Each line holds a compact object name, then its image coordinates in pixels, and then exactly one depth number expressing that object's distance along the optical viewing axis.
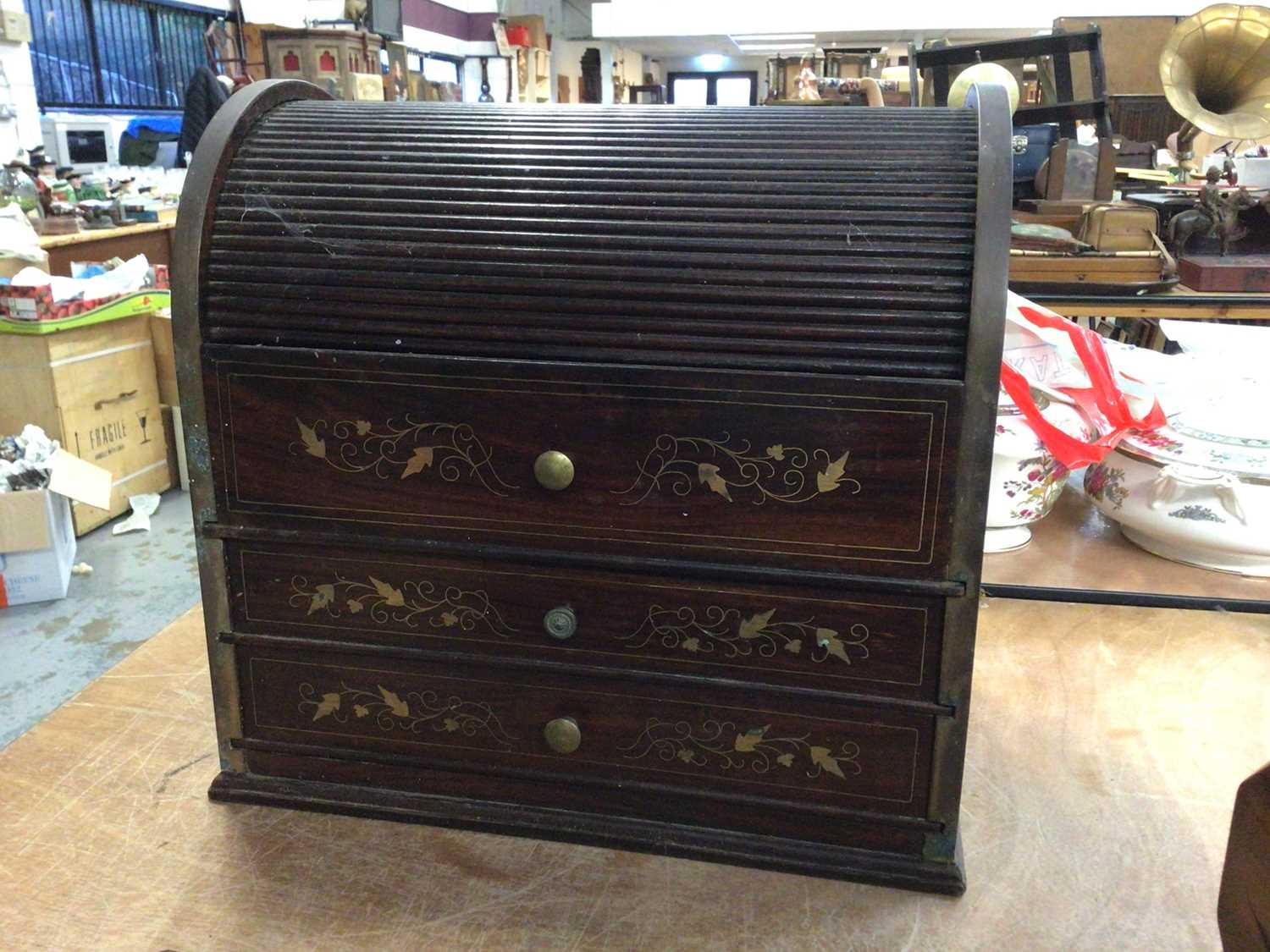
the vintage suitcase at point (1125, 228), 2.77
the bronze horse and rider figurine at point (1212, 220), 3.15
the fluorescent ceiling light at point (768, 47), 13.04
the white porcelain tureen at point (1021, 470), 1.36
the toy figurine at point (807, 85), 6.41
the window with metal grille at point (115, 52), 5.51
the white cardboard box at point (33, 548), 2.53
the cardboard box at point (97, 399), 2.91
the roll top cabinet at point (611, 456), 1.01
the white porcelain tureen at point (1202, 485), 1.32
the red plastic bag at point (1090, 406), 1.33
